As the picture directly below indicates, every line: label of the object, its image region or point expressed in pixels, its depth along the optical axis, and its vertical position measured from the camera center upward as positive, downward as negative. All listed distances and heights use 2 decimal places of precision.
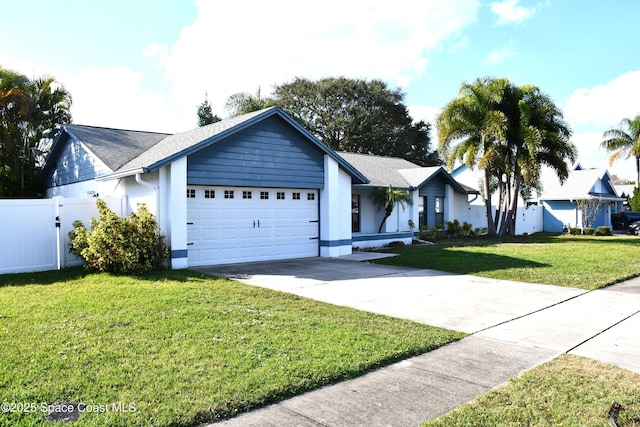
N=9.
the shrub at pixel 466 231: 24.67 -0.62
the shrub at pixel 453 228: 24.55 -0.46
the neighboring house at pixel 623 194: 36.66 +2.45
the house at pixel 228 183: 12.05 +1.17
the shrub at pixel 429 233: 22.84 -0.66
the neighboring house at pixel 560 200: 29.56 +1.24
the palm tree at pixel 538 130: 23.55 +4.35
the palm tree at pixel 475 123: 23.95 +5.07
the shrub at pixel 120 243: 10.59 -0.48
